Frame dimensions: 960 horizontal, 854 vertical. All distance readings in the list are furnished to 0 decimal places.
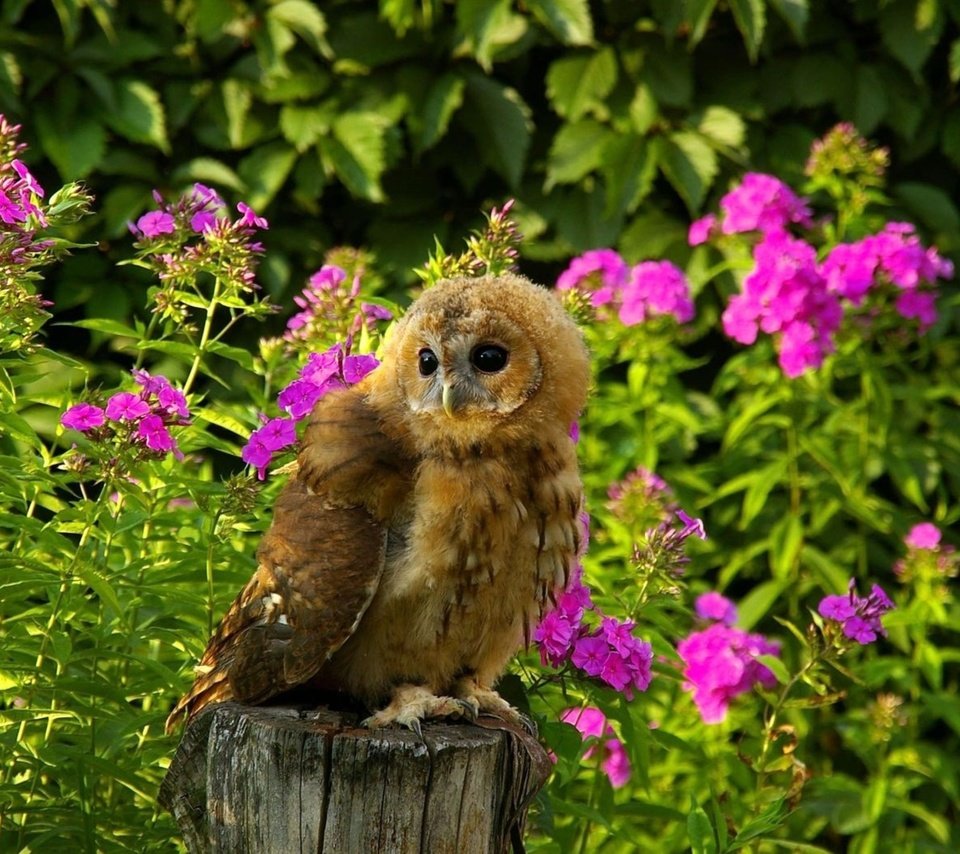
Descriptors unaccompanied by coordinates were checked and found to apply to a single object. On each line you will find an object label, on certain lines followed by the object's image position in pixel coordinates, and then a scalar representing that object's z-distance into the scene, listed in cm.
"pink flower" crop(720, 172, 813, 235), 1028
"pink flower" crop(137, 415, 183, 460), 595
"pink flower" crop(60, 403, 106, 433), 589
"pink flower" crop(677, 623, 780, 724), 861
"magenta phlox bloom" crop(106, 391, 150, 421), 594
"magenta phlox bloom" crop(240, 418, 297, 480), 609
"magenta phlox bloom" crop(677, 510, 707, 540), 651
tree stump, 486
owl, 531
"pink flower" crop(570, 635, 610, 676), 618
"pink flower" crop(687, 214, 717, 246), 1087
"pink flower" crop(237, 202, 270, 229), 652
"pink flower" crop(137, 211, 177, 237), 654
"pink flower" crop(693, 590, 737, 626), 890
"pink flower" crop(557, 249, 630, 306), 945
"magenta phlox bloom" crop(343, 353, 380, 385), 629
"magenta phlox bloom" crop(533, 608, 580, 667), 616
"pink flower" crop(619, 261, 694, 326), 955
